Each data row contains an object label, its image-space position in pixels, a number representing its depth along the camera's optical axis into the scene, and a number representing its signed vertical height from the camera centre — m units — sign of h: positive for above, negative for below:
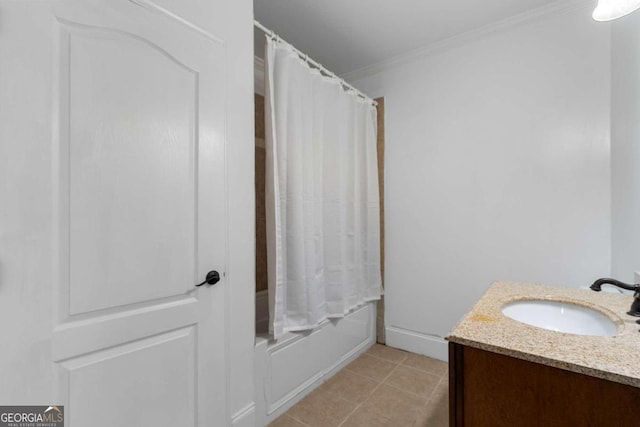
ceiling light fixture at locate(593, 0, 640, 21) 1.01 +0.76
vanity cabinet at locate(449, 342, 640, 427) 0.69 -0.48
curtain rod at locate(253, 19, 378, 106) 1.58 +1.02
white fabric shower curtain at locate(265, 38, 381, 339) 1.65 +0.13
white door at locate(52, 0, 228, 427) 0.94 +0.00
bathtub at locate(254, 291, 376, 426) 1.60 -0.93
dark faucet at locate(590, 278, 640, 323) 0.98 -0.28
